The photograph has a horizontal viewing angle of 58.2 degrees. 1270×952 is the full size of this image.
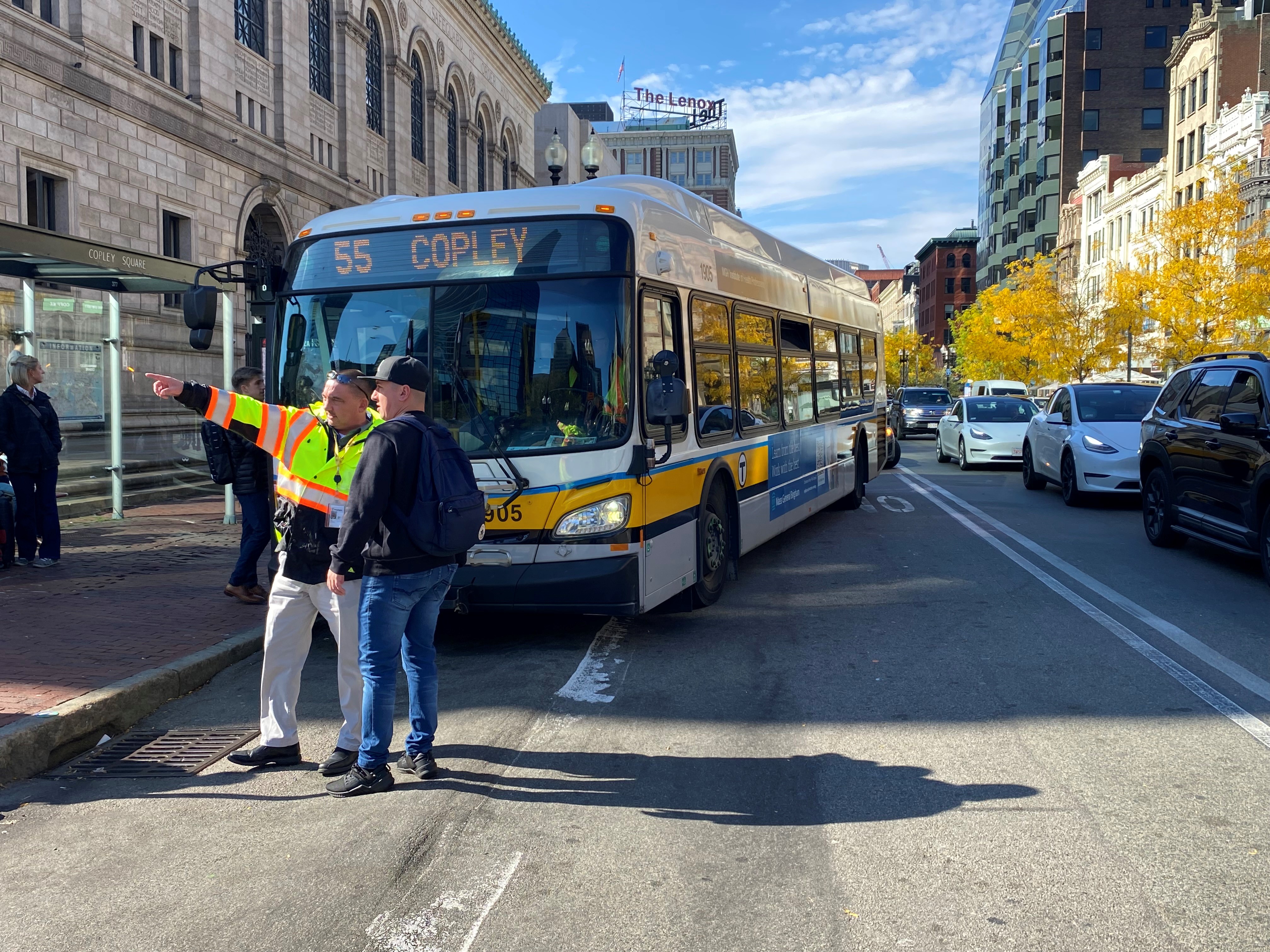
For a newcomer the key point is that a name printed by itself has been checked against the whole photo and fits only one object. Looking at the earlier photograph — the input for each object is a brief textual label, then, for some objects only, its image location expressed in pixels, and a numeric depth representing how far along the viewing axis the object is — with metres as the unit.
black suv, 9.23
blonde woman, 9.88
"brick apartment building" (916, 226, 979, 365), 125.12
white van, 43.78
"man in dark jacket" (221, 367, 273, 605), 8.35
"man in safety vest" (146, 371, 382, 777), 4.78
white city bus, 6.71
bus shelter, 12.11
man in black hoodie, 4.37
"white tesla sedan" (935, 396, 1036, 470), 22.45
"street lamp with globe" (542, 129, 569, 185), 15.95
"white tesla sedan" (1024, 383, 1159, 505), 14.83
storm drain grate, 5.12
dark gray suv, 39.91
